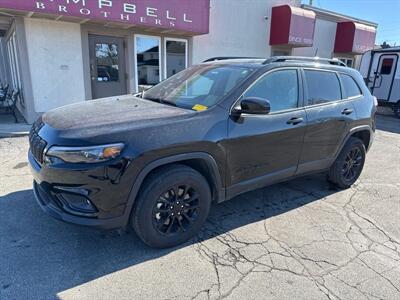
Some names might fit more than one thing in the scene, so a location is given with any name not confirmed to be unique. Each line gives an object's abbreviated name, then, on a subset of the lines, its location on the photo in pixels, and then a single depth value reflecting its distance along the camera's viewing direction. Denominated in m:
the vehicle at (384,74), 12.60
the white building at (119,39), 7.48
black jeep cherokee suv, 2.45
